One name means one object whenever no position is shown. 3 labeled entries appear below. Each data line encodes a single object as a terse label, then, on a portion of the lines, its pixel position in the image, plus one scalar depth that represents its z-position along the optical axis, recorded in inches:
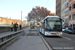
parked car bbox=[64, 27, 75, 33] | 1032.1
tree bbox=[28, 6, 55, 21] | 2901.3
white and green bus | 641.6
